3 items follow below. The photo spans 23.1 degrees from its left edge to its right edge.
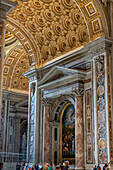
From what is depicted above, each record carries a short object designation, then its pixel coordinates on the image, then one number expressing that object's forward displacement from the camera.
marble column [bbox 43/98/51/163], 17.11
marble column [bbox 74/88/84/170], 14.49
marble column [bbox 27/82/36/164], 17.94
